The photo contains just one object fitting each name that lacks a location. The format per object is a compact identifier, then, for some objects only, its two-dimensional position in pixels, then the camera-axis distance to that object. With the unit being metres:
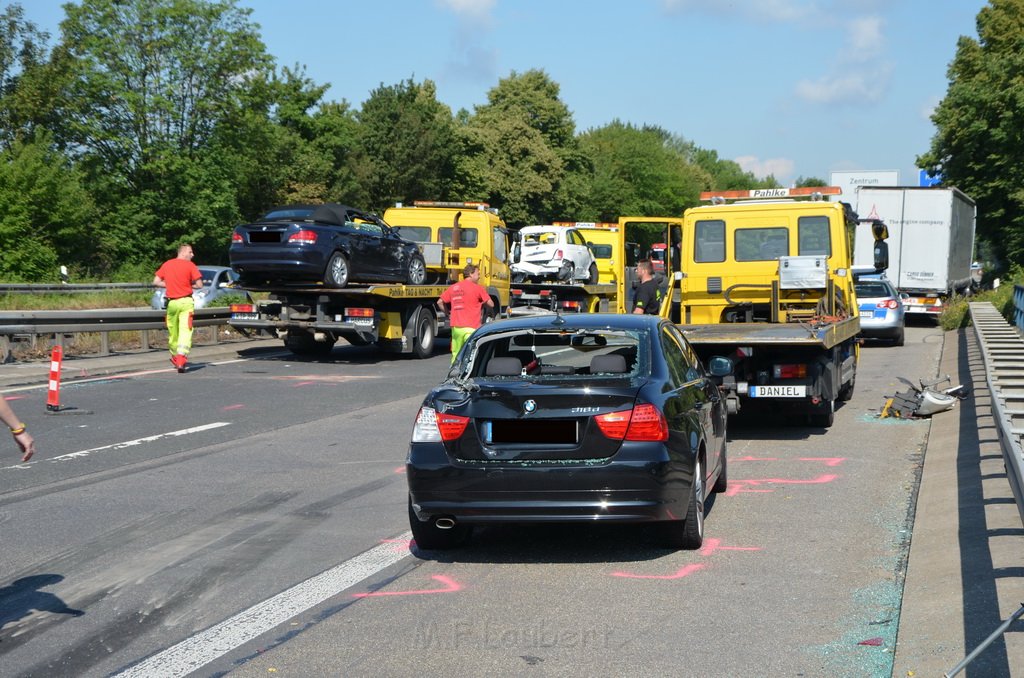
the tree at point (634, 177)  104.62
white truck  33.12
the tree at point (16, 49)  51.22
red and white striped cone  13.52
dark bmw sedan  6.55
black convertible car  20.27
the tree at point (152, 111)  48.03
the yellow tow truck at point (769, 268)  14.45
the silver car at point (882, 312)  25.28
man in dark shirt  15.80
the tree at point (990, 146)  50.44
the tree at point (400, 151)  69.31
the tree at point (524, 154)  76.06
